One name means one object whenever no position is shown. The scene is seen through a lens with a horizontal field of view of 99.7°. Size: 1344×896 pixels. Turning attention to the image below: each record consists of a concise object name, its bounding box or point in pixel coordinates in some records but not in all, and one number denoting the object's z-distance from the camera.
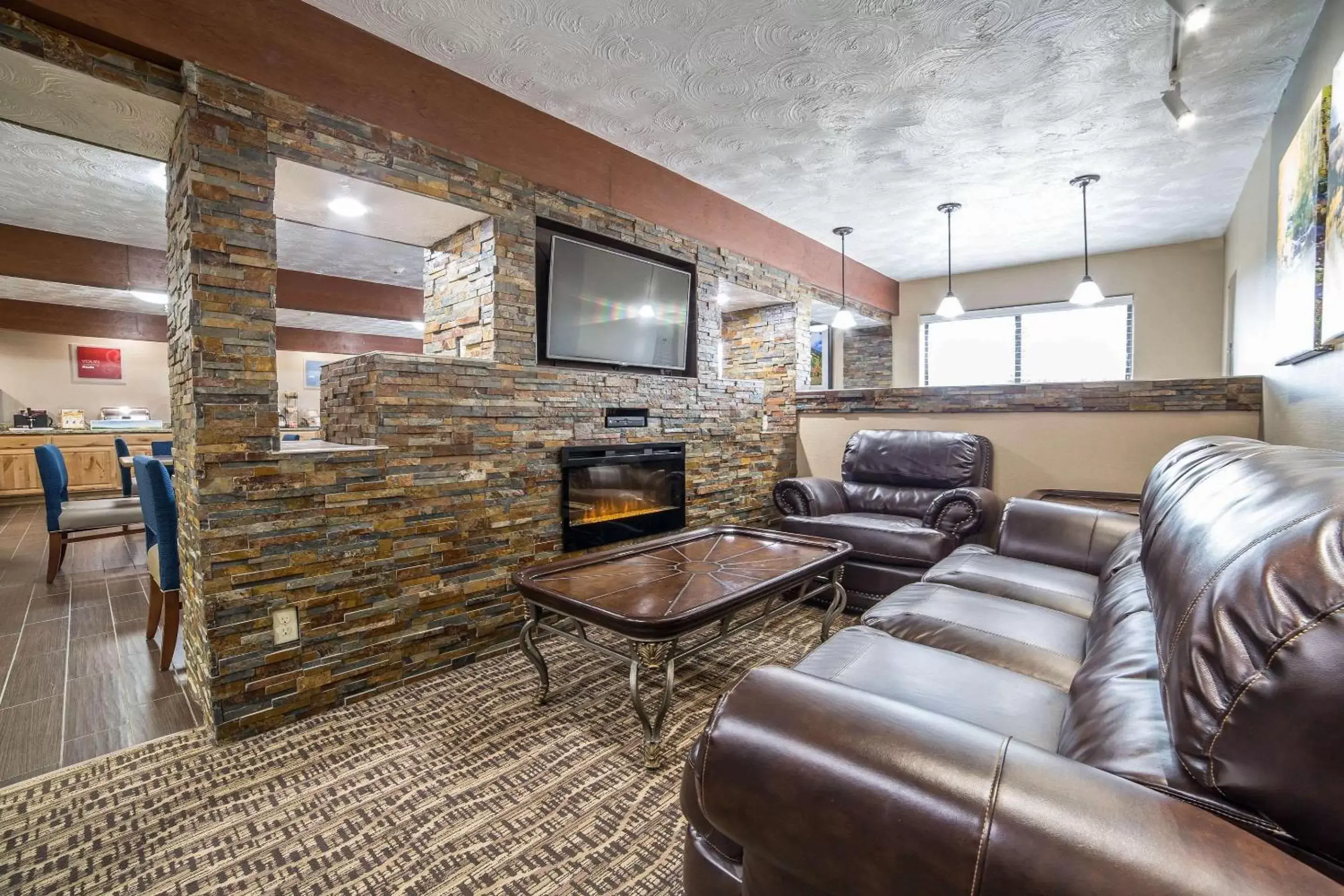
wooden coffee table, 1.80
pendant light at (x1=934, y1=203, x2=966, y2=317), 4.75
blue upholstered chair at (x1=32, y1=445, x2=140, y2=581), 3.75
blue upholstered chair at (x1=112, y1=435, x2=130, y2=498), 5.09
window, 5.77
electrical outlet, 2.11
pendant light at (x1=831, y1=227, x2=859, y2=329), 4.83
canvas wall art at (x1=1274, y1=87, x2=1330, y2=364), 1.89
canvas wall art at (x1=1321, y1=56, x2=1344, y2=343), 1.67
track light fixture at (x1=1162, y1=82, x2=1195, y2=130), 2.43
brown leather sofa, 0.56
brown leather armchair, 3.07
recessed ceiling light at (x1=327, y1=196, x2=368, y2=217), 2.67
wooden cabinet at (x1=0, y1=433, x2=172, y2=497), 6.62
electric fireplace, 3.13
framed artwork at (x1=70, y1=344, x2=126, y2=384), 7.32
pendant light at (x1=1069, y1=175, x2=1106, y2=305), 4.20
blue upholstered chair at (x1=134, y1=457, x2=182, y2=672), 2.40
